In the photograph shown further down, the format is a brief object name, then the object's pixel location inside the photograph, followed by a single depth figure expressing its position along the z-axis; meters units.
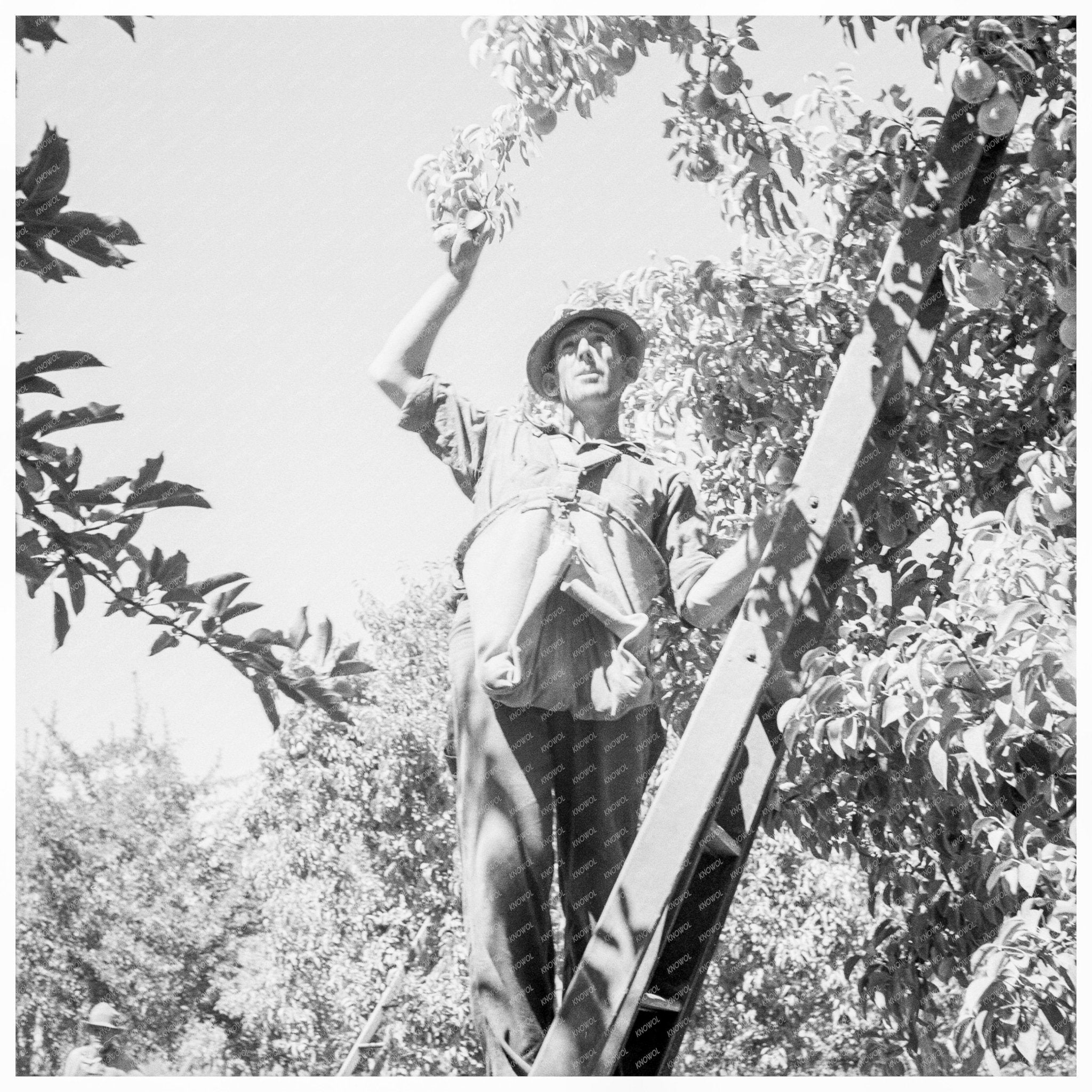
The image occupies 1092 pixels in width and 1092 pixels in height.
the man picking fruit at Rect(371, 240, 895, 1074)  2.63
